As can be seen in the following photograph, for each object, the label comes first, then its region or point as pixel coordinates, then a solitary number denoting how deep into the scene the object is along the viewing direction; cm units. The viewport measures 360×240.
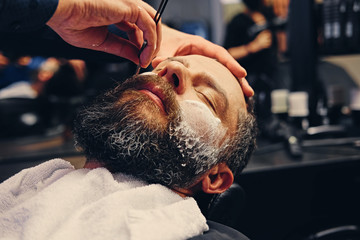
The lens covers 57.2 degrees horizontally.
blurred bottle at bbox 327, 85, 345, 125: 222
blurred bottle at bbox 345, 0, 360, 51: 218
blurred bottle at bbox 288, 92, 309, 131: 200
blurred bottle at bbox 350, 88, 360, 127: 211
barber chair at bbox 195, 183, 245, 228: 94
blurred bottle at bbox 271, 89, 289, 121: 214
